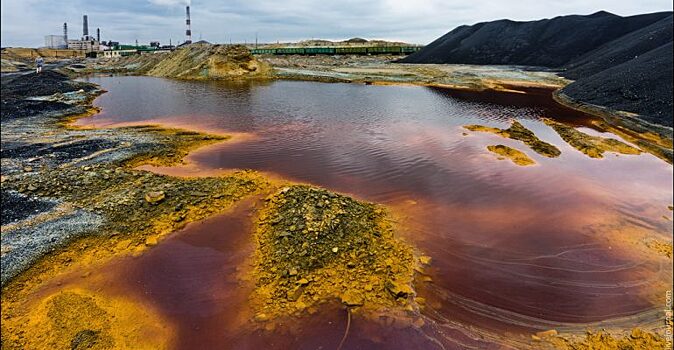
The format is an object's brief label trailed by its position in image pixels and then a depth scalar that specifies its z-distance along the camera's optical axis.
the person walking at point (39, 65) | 43.56
